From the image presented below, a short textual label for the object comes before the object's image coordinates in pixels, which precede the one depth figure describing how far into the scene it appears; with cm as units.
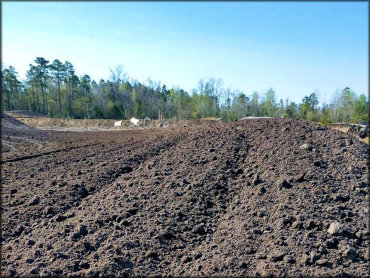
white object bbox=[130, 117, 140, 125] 2127
